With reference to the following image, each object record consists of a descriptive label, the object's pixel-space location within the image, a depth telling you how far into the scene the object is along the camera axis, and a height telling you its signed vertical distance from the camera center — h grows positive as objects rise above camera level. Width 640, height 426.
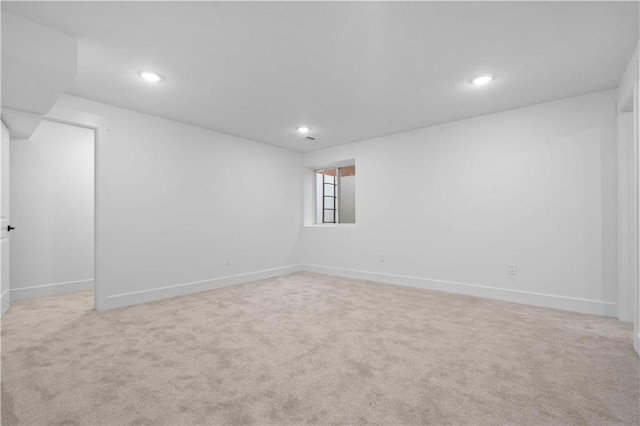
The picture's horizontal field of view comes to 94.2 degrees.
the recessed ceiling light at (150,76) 2.79 +1.32
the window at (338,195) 6.48 +0.43
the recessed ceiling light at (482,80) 2.89 +1.34
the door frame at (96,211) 3.33 +0.04
